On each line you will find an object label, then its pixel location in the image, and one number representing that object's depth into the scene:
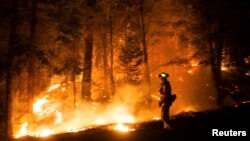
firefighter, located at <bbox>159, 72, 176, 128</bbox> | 15.55
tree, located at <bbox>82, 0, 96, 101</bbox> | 23.36
